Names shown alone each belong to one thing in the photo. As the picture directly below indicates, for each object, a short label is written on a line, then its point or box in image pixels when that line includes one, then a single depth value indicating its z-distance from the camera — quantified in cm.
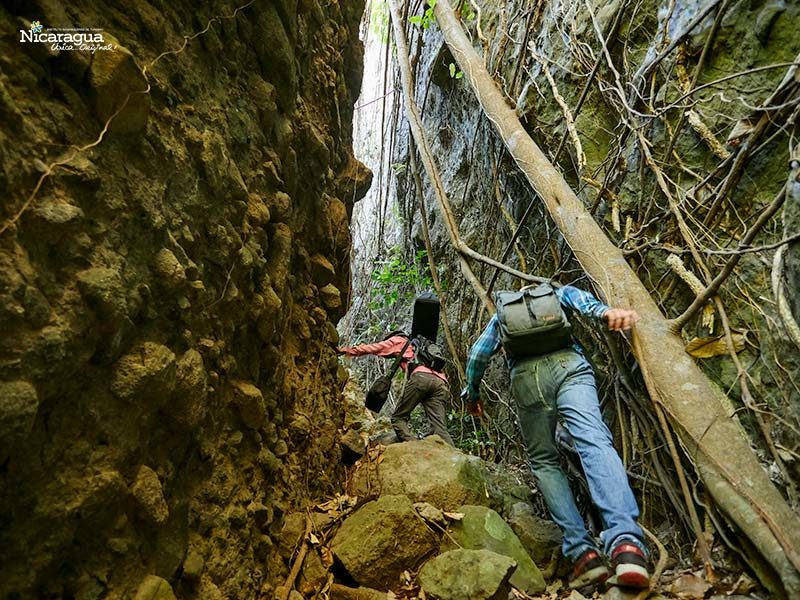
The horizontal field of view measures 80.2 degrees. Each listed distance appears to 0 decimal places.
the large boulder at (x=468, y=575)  169
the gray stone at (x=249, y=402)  162
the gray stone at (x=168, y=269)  117
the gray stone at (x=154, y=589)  105
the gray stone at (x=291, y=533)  181
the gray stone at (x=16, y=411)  75
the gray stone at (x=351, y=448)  267
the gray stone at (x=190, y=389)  123
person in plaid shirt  187
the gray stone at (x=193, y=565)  124
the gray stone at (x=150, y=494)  108
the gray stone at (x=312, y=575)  177
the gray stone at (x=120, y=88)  100
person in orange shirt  384
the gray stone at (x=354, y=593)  171
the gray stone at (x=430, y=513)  214
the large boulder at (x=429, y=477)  238
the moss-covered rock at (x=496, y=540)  208
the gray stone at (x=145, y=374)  104
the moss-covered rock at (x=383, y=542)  183
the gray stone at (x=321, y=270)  261
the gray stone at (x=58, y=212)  86
